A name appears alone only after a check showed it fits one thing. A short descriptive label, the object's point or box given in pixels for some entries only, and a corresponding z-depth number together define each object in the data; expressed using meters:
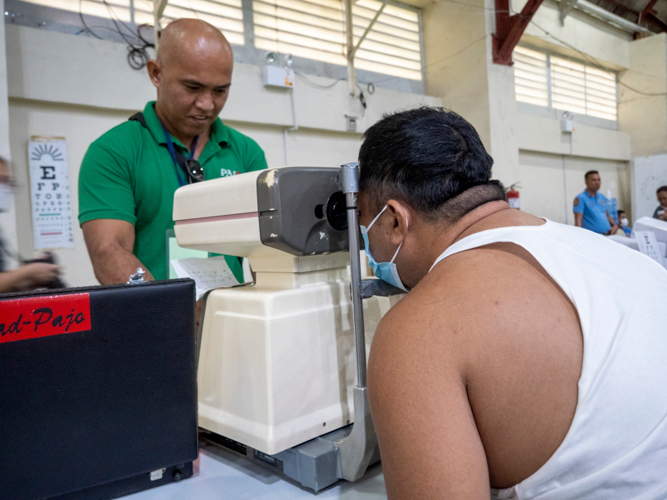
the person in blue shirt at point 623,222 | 6.91
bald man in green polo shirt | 1.34
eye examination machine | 0.79
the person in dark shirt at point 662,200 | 6.23
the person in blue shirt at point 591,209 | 5.87
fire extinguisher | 4.91
